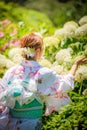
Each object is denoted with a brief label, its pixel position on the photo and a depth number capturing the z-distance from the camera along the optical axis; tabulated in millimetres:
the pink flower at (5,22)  9242
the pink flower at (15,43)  7834
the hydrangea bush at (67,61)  5000
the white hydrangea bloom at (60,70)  5777
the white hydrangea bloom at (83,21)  6612
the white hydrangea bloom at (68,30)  6559
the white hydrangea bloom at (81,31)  6305
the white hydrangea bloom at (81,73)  5383
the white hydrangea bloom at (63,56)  6016
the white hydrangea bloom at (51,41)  6684
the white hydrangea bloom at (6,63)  6246
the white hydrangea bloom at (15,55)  6352
